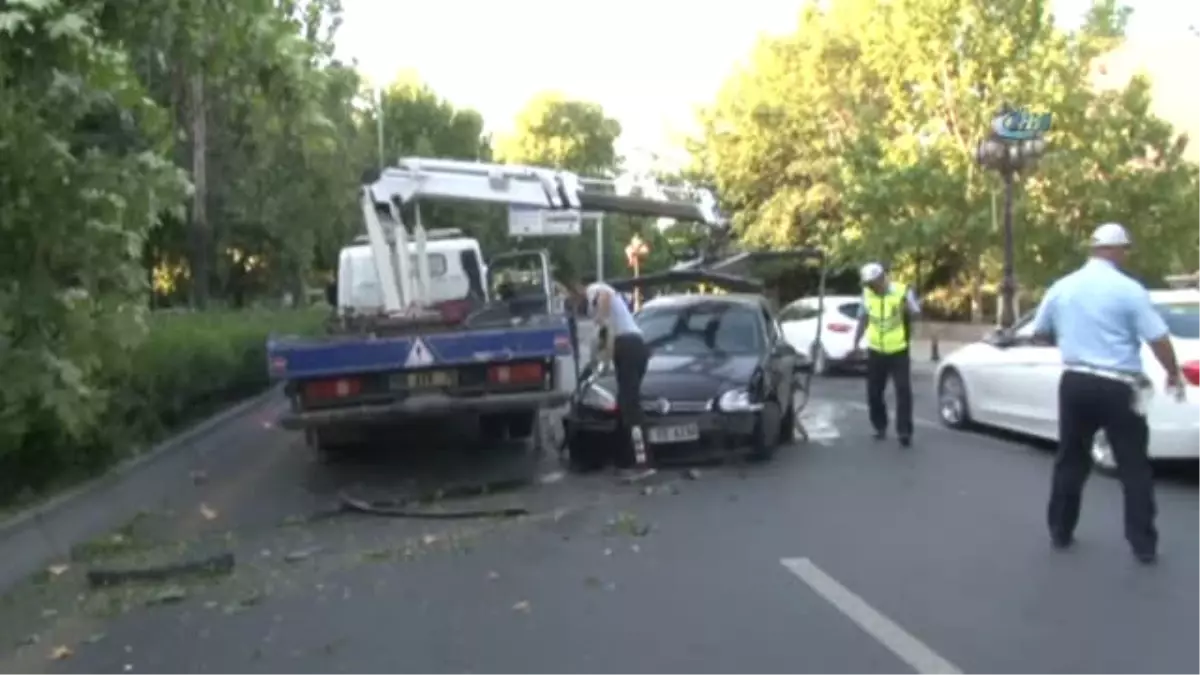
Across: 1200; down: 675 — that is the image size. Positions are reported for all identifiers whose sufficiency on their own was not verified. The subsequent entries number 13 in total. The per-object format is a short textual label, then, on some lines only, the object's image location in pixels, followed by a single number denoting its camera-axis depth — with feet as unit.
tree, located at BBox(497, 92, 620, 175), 251.60
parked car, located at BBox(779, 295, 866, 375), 82.64
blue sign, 82.94
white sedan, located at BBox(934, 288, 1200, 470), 36.35
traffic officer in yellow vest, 46.06
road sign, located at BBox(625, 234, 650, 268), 135.18
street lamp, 83.10
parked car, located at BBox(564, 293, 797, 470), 41.57
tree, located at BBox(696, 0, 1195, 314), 99.19
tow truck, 39.93
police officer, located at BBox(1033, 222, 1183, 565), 27.02
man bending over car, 40.50
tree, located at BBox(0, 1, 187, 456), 27.50
